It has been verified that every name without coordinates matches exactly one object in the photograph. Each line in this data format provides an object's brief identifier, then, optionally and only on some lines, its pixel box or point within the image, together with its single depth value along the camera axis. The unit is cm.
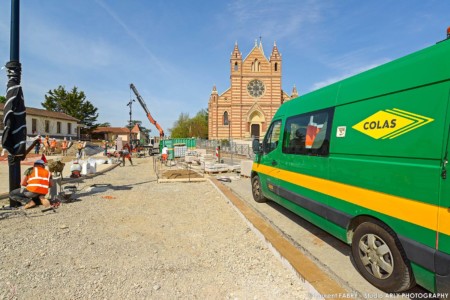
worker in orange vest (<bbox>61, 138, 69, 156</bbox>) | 2583
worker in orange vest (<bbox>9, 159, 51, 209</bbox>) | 616
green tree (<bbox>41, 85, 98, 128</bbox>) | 5497
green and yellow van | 223
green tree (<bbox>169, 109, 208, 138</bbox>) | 6738
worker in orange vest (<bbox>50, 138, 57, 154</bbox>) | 2704
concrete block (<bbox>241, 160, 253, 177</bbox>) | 1173
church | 4588
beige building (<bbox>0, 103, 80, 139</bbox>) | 3788
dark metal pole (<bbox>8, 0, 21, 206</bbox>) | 611
